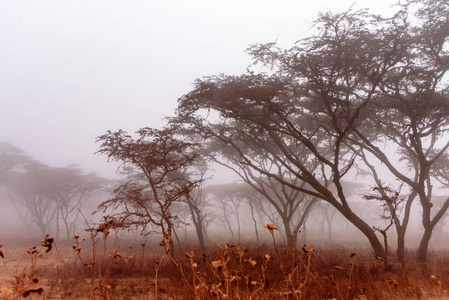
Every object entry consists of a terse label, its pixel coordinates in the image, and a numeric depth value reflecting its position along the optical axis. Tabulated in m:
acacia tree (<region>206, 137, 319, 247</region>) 15.94
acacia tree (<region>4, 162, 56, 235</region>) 27.56
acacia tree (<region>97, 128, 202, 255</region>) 9.69
